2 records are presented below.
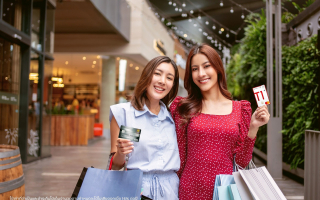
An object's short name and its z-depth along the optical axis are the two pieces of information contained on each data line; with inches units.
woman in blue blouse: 61.8
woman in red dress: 66.2
